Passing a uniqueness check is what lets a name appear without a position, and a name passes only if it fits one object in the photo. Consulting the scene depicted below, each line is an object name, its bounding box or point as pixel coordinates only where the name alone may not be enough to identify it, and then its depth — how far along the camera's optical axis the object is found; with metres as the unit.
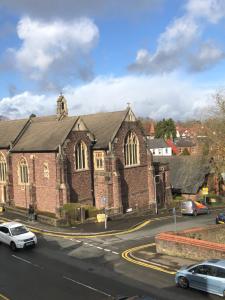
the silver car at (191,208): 46.72
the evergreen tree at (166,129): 140.12
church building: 45.81
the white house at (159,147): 112.50
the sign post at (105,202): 41.53
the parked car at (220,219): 39.35
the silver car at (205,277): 19.75
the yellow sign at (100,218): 41.96
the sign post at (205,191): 54.19
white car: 30.83
